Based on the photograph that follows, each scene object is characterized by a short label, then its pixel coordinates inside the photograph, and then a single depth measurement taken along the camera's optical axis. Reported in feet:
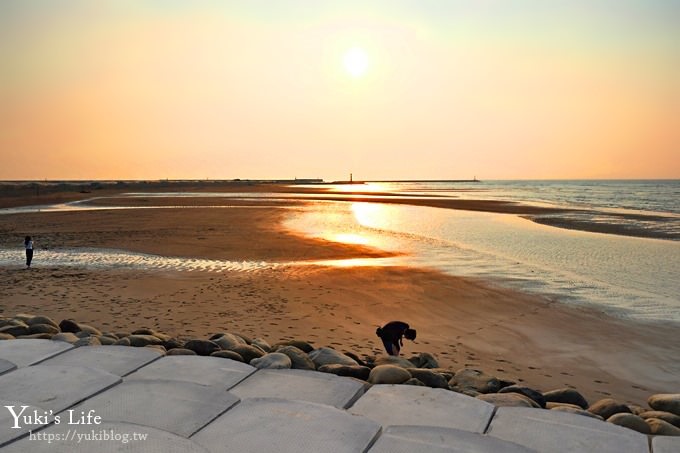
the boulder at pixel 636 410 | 17.76
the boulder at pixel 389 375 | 18.02
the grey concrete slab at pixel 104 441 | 12.11
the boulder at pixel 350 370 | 19.15
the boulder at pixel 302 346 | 23.40
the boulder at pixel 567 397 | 18.40
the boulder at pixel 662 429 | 14.99
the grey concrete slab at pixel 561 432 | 13.24
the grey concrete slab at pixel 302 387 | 16.17
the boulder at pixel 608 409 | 17.30
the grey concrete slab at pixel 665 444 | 13.28
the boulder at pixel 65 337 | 21.77
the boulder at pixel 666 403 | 17.94
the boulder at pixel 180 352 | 20.67
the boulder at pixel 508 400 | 16.48
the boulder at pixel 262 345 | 23.30
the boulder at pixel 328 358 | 20.84
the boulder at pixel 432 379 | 18.48
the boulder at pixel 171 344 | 22.82
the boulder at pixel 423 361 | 22.30
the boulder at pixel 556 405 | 17.56
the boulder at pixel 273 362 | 19.10
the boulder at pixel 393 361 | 20.92
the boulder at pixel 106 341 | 21.94
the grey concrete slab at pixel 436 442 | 12.55
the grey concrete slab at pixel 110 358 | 18.30
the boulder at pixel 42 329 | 23.97
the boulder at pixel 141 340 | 22.12
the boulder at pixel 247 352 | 20.94
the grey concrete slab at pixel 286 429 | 12.64
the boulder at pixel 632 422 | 15.38
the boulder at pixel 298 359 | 19.81
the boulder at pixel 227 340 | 21.95
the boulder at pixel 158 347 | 20.80
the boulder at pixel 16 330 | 23.76
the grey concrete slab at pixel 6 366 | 17.38
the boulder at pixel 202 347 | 21.26
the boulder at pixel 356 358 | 22.42
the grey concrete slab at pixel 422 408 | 14.49
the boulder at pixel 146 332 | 23.88
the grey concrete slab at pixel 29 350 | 18.67
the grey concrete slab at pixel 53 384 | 14.94
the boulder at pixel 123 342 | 21.92
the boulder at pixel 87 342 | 21.06
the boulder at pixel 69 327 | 24.50
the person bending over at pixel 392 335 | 25.61
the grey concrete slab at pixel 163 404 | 13.80
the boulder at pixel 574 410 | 16.08
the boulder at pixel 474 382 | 18.85
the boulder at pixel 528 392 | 17.84
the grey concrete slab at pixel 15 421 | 12.70
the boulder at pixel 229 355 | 20.21
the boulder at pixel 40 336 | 22.52
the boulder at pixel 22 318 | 26.19
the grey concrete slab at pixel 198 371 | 17.33
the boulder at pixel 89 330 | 24.53
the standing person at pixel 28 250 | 50.57
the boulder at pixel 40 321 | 25.57
